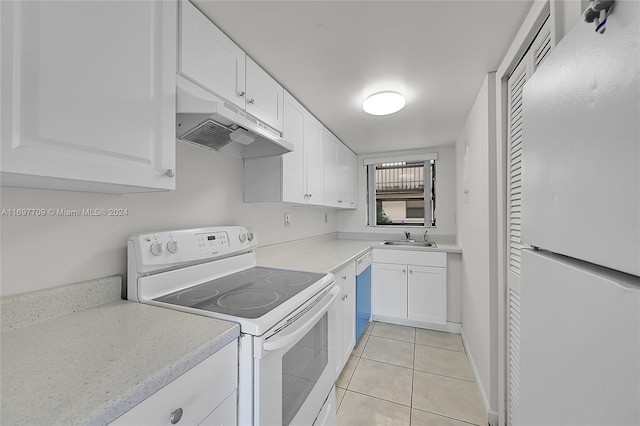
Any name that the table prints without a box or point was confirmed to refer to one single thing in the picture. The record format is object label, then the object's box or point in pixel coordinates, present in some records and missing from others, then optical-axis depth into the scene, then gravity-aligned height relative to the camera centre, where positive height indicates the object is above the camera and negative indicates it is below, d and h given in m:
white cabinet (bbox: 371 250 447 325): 2.76 -0.80
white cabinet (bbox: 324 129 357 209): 2.56 +0.47
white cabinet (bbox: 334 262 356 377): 1.91 -0.80
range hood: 1.00 +0.40
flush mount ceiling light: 1.85 +0.83
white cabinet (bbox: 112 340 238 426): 0.57 -0.47
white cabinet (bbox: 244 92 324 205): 1.72 +0.32
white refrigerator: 0.32 -0.03
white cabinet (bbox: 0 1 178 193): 0.59 +0.32
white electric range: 0.84 -0.36
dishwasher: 2.42 -0.79
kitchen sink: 3.15 -0.36
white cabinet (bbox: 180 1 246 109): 1.05 +0.72
